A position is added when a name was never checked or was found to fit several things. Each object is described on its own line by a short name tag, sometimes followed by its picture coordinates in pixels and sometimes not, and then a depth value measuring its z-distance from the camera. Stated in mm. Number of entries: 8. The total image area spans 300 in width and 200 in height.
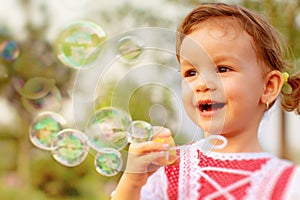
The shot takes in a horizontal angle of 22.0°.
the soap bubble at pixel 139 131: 1065
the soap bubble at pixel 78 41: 1341
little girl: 938
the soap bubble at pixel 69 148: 1273
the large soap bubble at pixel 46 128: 1341
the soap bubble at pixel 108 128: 1115
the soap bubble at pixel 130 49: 1158
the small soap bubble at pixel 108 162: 1099
